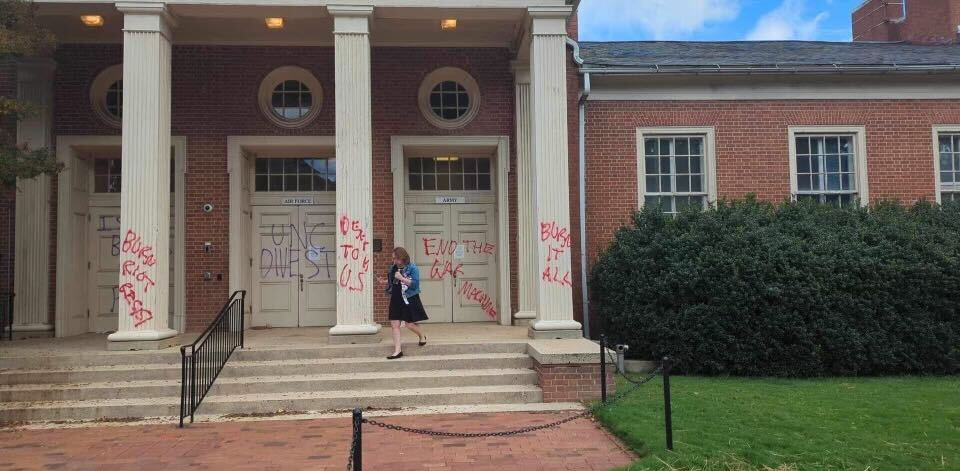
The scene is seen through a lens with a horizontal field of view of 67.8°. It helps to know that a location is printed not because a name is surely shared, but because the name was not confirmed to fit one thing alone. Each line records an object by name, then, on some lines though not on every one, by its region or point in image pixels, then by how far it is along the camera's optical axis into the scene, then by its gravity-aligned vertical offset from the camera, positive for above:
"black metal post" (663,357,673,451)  6.05 -1.31
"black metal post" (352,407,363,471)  4.52 -1.15
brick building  11.84 +1.94
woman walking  9.22 -0.48
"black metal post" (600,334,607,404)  8.32 -1.29
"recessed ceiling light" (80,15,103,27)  10.68 +3.67
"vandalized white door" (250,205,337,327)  12.59 -0.09
